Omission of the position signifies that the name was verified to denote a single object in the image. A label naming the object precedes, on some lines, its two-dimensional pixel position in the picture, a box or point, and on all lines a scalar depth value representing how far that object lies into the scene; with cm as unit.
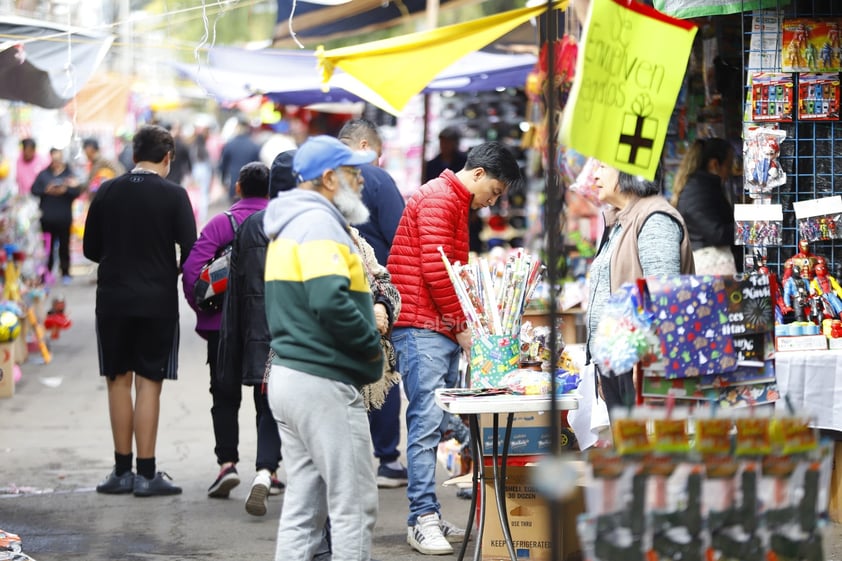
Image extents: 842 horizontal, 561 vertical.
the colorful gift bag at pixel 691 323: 914
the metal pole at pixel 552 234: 704
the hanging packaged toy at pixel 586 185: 1691
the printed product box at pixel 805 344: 1292
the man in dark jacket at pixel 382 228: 1443
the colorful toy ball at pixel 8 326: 2150
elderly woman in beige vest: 1072
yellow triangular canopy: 1141
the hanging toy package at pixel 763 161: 1375
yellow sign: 875
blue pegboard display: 1376
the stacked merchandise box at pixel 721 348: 916
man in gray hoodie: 902
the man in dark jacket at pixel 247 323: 1341
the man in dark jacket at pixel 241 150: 3928
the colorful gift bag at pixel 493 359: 1128
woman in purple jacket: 1441
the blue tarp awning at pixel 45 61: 1526
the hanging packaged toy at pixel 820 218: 1368
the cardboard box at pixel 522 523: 1161
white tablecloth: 1265
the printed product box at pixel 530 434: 1181
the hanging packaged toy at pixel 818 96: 1368
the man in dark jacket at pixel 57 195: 3425
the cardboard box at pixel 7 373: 2222
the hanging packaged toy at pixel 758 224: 1377
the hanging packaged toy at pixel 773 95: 1375
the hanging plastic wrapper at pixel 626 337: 899
